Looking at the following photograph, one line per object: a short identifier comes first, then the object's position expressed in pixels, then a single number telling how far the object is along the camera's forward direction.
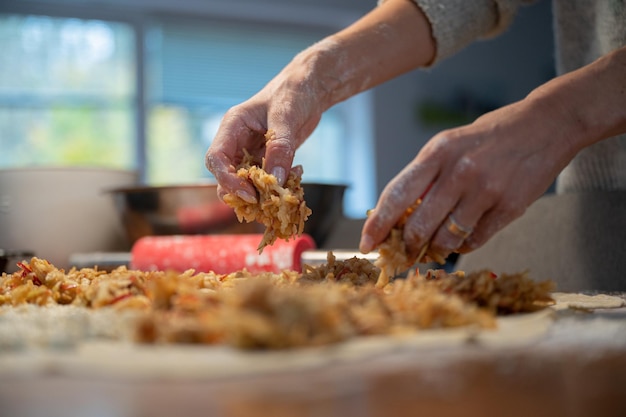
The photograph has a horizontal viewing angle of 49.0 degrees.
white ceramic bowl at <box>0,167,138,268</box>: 1.98
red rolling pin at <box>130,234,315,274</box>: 1.53
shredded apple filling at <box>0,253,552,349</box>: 0.63
